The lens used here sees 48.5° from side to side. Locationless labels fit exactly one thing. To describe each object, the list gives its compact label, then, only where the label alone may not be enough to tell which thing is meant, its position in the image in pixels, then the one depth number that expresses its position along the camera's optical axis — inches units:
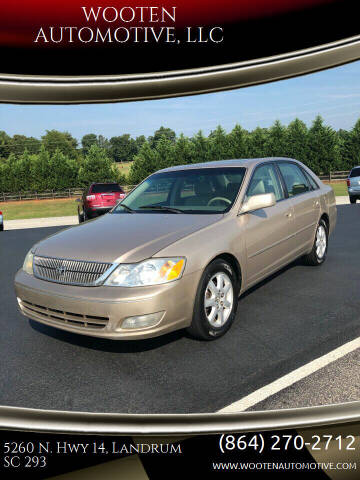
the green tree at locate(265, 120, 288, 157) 1788.9
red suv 598.9
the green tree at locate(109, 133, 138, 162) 3597.7
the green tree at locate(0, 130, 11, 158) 4018.2
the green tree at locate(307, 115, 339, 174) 1758.1
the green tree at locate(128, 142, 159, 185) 1724.9
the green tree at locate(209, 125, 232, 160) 1768.0
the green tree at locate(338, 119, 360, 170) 1761.8
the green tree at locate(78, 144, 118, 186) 1731.1
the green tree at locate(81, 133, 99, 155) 3973.9
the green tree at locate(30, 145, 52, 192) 1700.3
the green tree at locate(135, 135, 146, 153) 3413.4
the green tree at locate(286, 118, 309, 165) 1770.4
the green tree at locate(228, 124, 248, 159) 1760.6
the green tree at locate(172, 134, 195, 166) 1760.6
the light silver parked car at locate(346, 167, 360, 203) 665.6
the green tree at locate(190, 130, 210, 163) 1777.8
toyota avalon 126.4
